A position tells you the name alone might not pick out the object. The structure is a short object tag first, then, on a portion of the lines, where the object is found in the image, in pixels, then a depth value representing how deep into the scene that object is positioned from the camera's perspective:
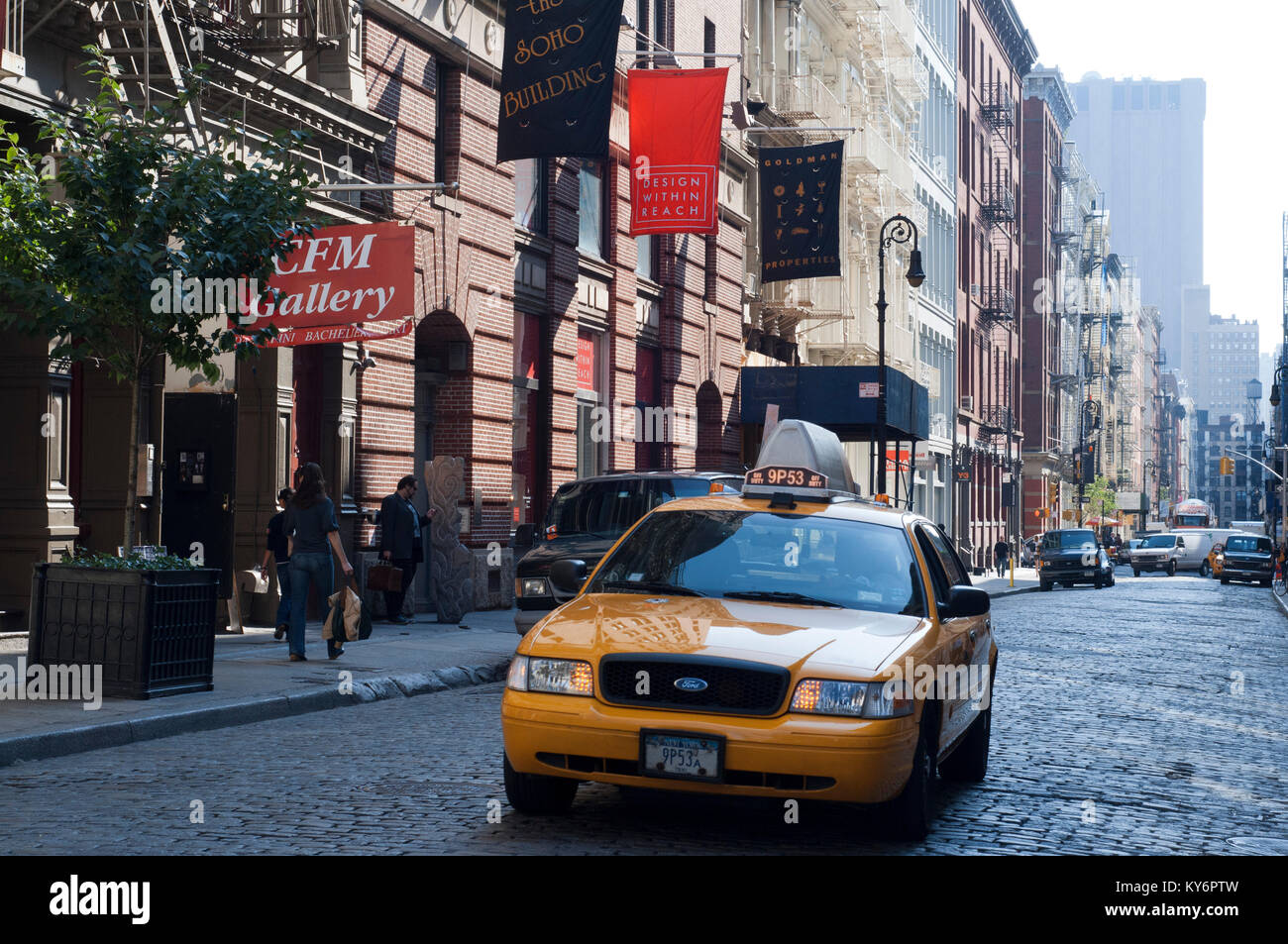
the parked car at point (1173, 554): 64.69
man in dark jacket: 19.55
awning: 33.84
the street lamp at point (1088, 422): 96.18
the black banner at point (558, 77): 19.86
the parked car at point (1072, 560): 45.31
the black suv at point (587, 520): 16.22
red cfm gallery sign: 15.71
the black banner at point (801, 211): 31.32
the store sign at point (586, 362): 27.32
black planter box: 11.61
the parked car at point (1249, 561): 54.44
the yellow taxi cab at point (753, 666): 6.73
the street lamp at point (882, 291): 32.12
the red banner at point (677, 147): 24.62
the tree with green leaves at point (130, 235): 11.42
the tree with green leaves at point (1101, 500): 103.62
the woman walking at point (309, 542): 14.69
